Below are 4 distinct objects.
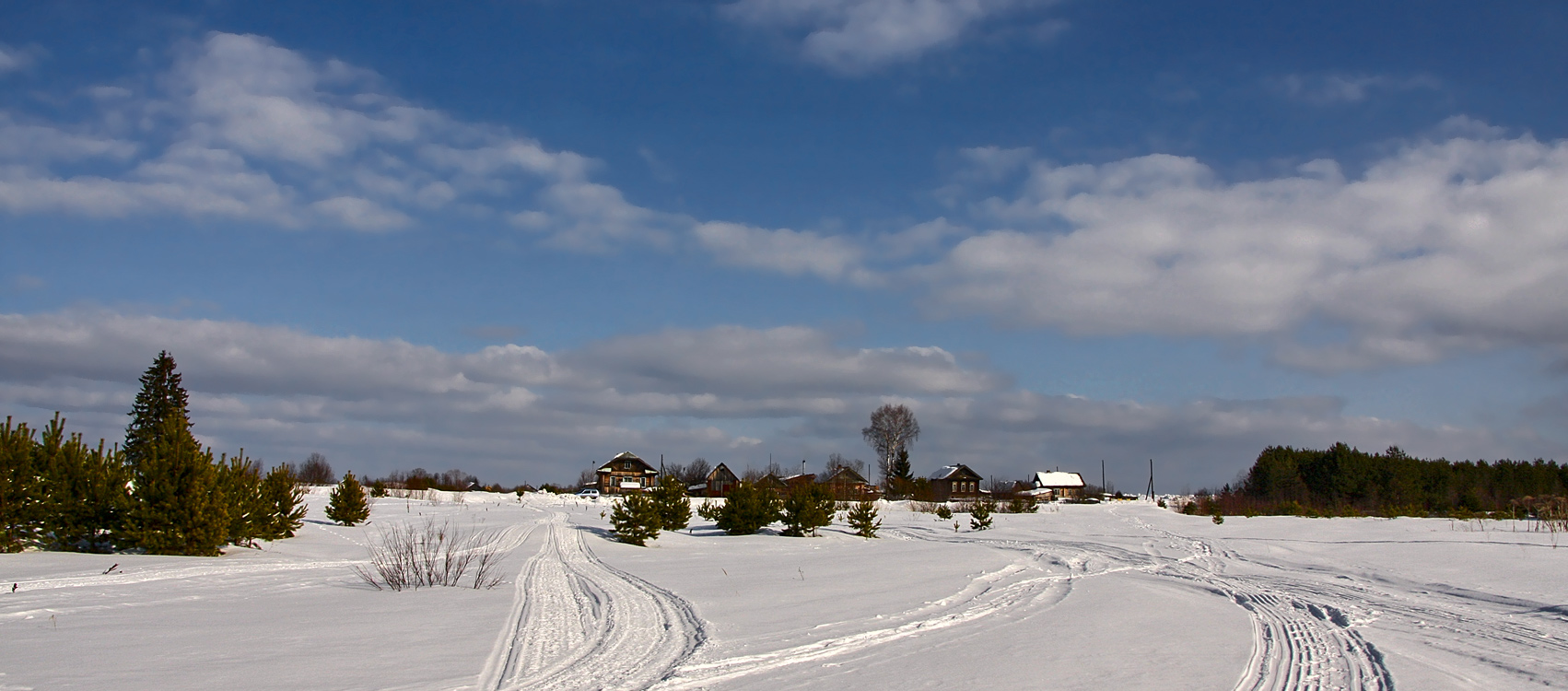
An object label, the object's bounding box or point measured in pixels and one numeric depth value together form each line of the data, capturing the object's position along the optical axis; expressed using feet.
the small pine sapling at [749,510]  90.33
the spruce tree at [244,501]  59.52
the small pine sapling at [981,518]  104.53
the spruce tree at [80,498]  51.80
